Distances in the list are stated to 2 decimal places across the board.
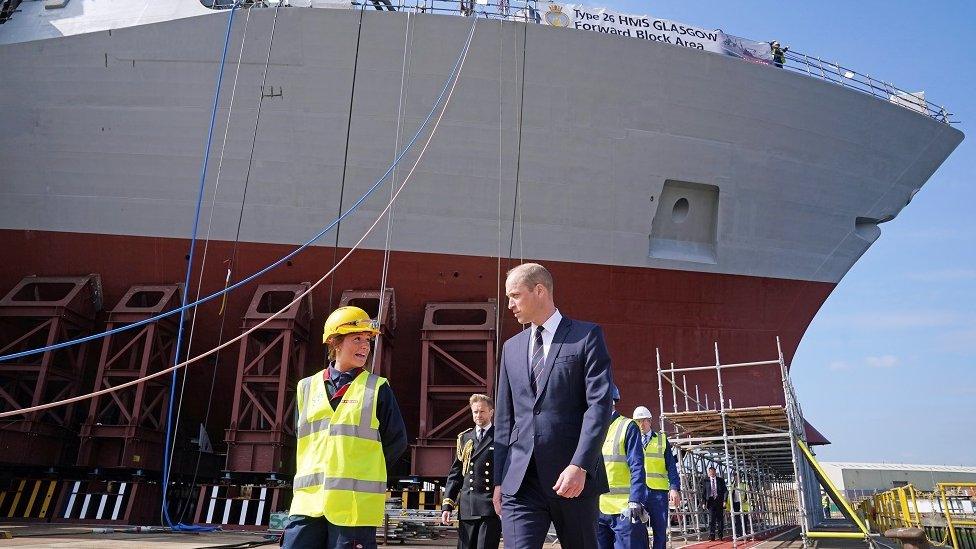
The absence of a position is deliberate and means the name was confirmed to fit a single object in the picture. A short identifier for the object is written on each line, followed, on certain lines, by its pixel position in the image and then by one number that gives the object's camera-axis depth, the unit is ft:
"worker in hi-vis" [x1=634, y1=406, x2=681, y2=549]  17.49
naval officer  13.07
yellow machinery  27.25
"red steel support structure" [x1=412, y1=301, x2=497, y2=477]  32.37
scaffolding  28.81
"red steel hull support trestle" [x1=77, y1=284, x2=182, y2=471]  31.60
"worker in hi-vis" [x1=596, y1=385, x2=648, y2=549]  15.02
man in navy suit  7.79
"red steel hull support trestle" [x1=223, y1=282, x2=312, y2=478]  31.19
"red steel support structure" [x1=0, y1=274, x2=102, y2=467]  31.30
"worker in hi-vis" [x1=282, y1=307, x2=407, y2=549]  7.63
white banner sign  36.68
